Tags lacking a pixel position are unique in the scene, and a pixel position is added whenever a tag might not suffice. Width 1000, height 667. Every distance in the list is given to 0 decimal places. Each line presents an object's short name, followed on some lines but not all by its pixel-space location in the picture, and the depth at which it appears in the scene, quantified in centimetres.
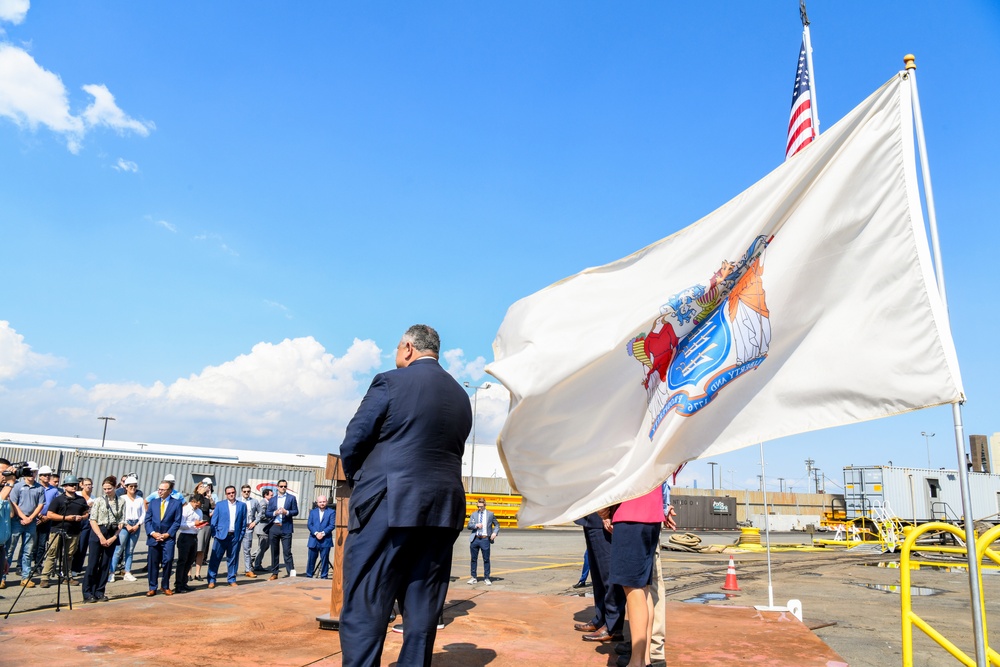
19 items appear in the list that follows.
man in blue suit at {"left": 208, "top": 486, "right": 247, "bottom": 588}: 1147
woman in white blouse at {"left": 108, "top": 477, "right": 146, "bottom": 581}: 1120
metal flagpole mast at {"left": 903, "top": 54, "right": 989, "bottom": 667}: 279
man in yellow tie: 962
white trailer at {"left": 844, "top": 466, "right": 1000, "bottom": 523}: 3193
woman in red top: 428
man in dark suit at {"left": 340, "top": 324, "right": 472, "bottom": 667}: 318
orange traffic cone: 1115
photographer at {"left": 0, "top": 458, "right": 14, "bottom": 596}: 968
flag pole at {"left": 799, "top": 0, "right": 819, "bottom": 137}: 644
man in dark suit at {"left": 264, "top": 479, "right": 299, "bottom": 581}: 1305
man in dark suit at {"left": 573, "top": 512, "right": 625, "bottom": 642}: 545
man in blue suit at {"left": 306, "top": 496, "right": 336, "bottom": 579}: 1250
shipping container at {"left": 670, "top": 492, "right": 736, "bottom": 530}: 4341
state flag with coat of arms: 329
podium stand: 524
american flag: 645
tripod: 963
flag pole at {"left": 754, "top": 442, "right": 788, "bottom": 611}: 824
